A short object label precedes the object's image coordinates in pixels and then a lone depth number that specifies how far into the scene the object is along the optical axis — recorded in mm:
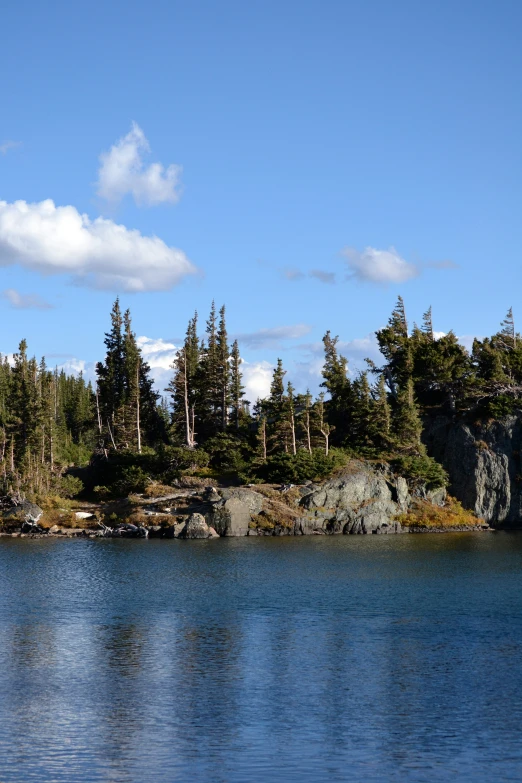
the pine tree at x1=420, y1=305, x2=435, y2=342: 117250
